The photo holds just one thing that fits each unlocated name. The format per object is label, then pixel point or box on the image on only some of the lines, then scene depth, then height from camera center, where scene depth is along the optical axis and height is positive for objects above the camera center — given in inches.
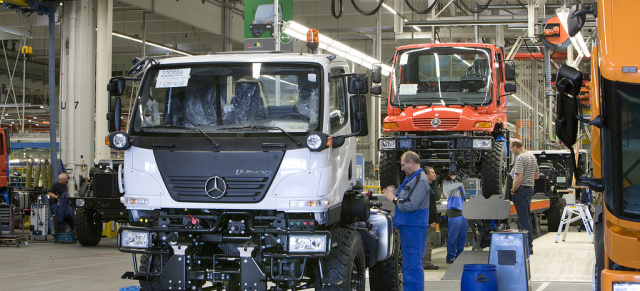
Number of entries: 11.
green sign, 575.2 +111.8
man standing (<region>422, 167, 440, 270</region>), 453.4 -37.3
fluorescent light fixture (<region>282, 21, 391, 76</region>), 545.0 +88.1
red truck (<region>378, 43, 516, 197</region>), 468.8 +29.8
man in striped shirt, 474.9 -16.7
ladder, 594.0 -44.7
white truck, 255.9 -4.0
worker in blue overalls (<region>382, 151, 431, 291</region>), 315.6 -26.3
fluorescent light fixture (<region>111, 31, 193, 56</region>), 872.5 +142.6
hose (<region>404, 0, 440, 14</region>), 656.4 +129.0
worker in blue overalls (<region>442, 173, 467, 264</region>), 498.4 -39.0
